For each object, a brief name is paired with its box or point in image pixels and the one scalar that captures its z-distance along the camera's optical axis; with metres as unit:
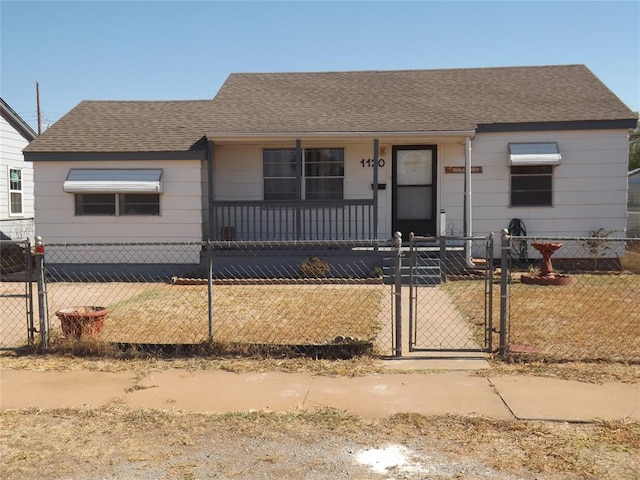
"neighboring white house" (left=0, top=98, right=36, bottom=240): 17.11
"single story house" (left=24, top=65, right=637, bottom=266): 13.38
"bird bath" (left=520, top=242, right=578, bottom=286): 11.62
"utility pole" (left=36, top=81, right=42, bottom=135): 38.88
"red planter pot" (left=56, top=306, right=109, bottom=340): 6.80
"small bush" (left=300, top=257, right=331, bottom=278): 12.79
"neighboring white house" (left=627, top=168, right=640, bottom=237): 24.61
